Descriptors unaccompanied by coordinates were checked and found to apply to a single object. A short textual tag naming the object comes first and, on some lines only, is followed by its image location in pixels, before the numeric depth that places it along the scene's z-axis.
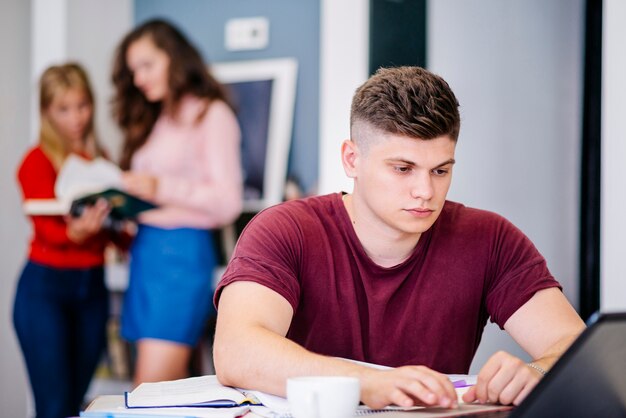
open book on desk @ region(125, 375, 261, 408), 1.80
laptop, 1.60
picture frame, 3.34
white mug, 1.69
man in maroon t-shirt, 2.10
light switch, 3.38
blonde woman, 3.35
